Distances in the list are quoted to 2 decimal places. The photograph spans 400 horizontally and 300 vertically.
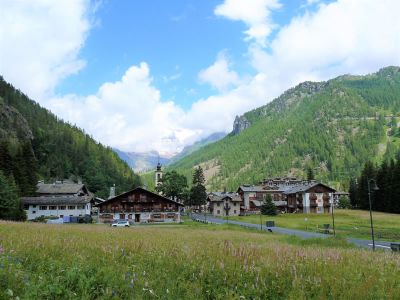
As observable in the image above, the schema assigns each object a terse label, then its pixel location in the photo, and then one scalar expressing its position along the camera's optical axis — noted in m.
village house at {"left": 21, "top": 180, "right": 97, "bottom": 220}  90.44
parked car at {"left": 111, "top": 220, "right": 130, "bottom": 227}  64.30
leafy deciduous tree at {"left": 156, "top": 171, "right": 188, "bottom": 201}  124.25
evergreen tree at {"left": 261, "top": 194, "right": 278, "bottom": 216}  105.62
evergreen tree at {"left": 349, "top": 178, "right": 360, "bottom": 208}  126.45
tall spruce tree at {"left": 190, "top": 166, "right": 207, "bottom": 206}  133.74
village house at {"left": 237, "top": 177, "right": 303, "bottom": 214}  138.19
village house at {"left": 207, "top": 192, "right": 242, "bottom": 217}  125.17
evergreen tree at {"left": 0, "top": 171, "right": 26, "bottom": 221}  55.62
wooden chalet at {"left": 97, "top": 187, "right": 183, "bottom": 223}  86.81
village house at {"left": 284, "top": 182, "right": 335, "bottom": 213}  122.38
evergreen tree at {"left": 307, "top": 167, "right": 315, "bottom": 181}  170.25
